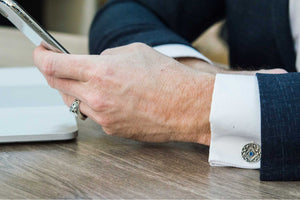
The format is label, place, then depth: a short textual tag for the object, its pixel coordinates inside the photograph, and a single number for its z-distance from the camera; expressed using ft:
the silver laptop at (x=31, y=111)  2.14
